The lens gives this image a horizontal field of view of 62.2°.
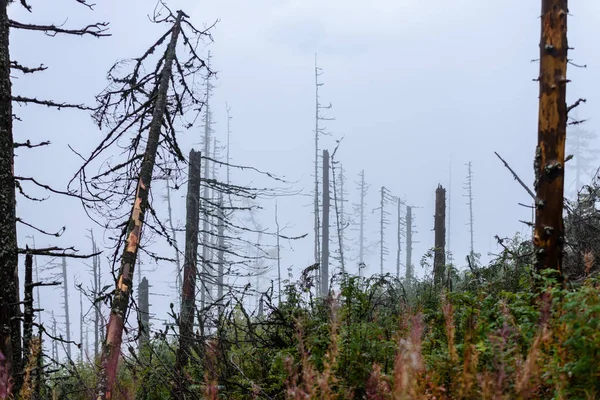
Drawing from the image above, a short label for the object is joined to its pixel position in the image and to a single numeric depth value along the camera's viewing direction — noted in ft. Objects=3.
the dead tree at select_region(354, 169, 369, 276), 215.06
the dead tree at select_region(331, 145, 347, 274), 188.03
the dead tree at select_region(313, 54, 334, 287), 137.22
